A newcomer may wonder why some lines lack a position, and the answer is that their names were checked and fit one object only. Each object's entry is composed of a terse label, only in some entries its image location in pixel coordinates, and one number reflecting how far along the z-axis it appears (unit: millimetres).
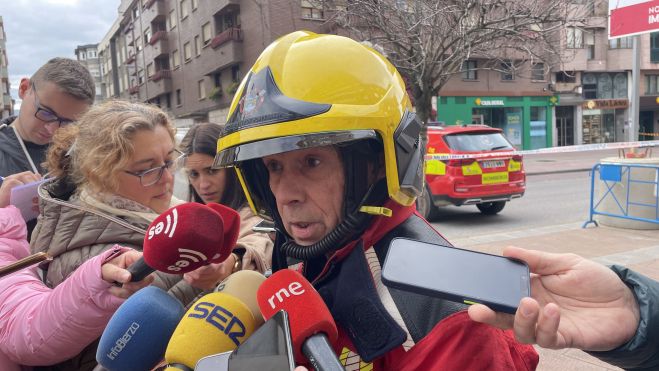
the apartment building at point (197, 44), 21812
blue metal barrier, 7410
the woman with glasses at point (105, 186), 1612
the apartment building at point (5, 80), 46406
